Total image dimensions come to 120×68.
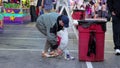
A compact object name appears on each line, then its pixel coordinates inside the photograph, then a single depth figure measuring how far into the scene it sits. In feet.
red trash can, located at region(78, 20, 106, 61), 21.60
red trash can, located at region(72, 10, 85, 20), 42.99
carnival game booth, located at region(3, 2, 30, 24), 49.91
